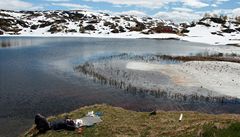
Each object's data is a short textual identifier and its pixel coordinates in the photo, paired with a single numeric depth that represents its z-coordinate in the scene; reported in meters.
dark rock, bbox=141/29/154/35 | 95.72
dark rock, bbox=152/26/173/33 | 98.54
